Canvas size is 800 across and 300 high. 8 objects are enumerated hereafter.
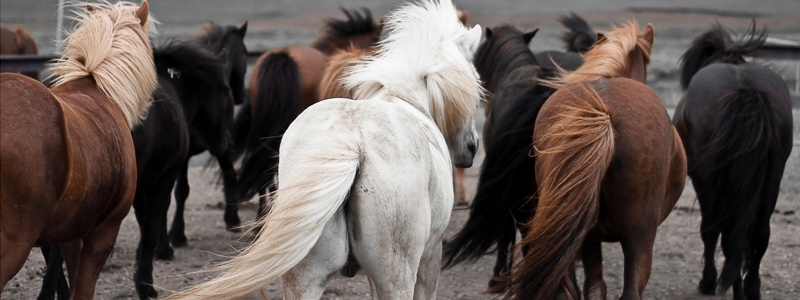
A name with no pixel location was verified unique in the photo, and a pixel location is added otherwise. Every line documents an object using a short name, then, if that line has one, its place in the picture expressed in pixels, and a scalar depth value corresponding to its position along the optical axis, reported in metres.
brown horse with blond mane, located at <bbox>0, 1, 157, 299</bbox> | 5.90
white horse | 5.89
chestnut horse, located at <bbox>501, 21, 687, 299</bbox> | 7.36
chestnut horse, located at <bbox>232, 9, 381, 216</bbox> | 14.01
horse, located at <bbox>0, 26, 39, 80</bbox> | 23.12
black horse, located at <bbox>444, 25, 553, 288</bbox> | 9.11
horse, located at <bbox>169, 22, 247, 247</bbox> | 13.91
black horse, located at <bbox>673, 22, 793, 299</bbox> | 10.66
